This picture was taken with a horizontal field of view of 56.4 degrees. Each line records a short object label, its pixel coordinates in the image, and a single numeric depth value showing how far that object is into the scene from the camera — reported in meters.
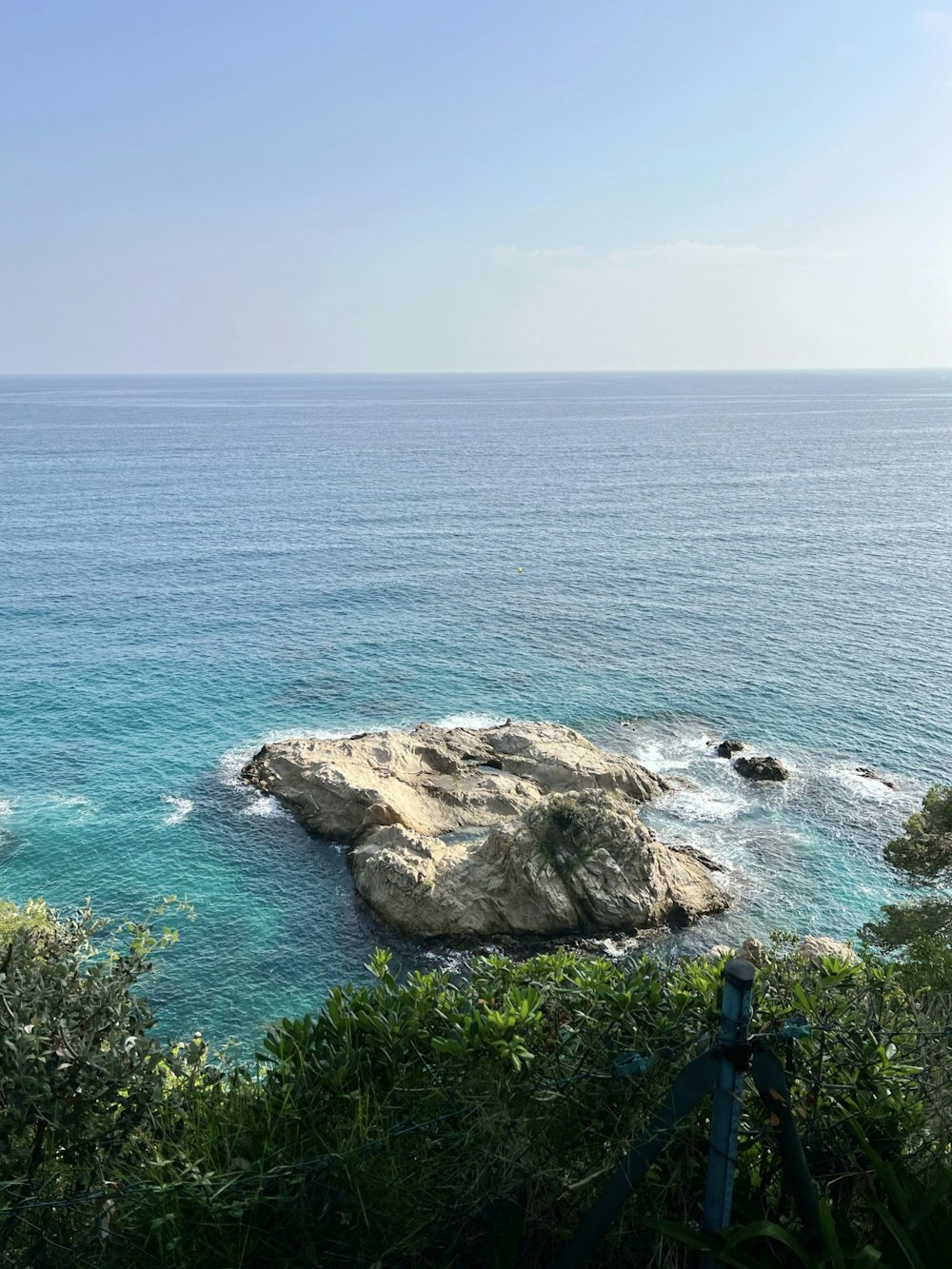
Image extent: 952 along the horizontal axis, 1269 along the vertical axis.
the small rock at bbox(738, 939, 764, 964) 31.86
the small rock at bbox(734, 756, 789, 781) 50.94
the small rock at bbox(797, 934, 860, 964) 33.73
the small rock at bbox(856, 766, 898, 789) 50.18
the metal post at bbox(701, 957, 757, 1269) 6.34
